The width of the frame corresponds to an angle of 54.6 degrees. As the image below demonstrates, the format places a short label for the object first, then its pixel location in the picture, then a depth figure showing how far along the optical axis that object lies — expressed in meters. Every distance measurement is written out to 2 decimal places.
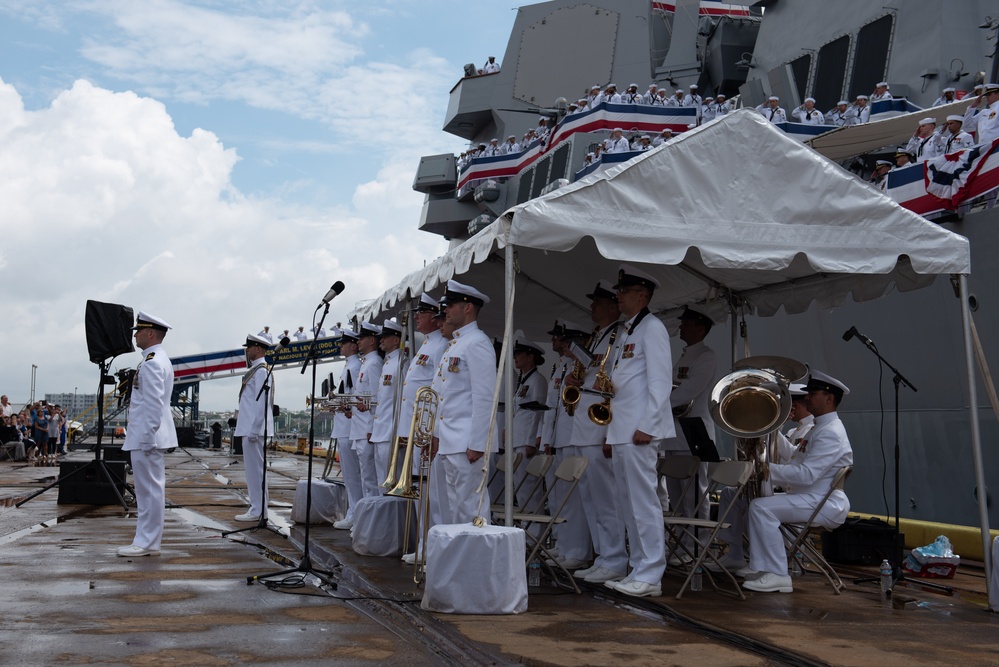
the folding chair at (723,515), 6.25
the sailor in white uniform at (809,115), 15.16
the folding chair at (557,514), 6.28
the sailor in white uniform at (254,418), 10.46
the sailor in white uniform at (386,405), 8.89
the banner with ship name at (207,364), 39.57
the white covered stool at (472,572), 5.34
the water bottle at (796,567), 7.67
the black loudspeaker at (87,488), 12.45
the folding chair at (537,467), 7.38
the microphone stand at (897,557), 7.08
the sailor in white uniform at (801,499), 6.60
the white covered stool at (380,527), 7.92
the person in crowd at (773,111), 15.11
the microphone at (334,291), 6.67
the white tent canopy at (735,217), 5.99
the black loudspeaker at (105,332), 9.33
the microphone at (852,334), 7.61
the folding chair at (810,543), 6.69
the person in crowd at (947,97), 12.74
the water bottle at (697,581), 6.60
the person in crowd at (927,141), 10.33
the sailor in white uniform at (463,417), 6.57
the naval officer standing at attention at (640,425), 6.22
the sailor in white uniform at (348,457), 10.32
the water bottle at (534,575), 6.58
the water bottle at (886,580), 6.55
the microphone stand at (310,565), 6.33
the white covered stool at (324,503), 10.46
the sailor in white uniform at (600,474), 6.92
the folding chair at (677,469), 7.28
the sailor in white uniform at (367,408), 9.82
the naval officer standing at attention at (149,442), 7.71
